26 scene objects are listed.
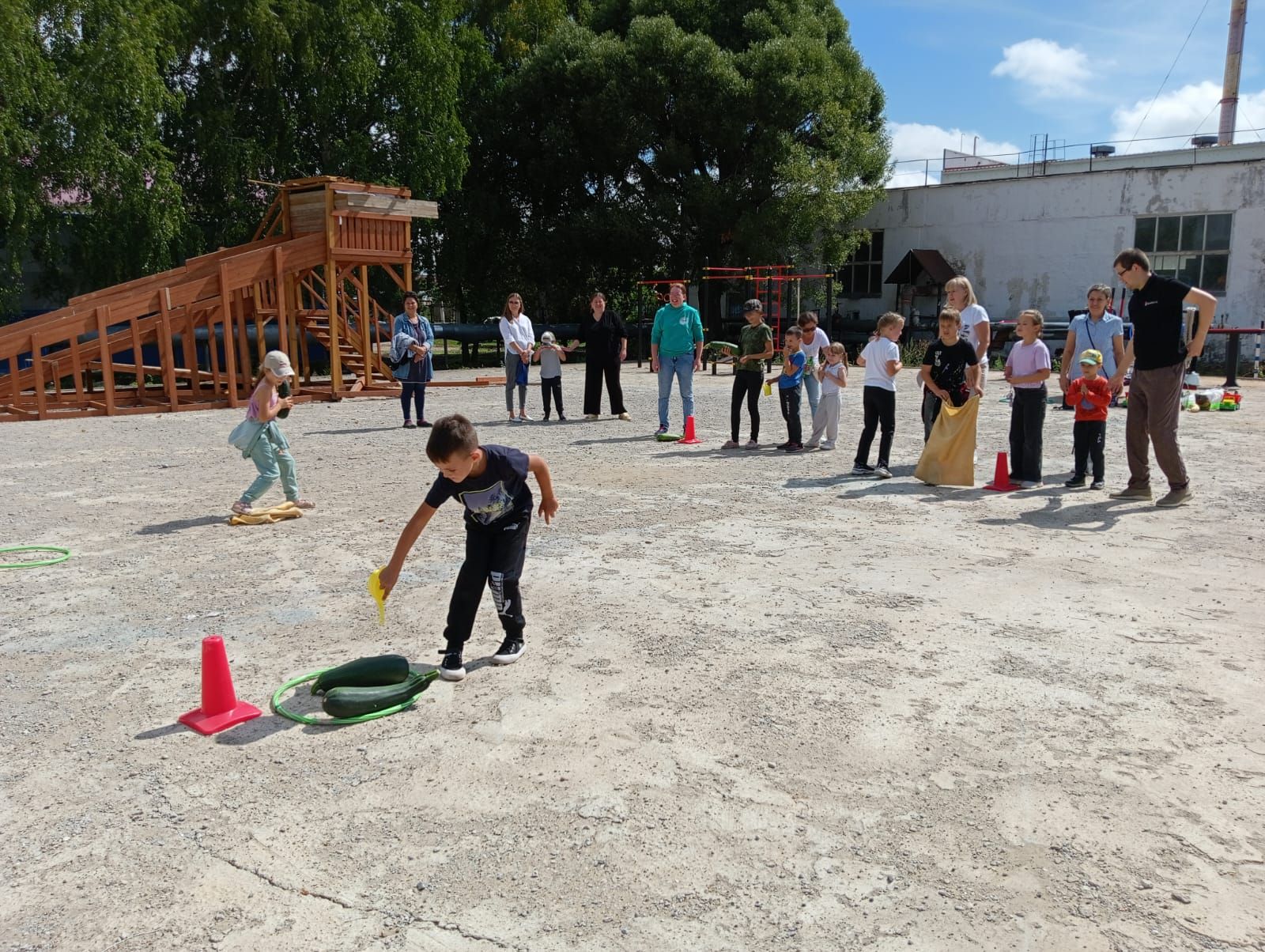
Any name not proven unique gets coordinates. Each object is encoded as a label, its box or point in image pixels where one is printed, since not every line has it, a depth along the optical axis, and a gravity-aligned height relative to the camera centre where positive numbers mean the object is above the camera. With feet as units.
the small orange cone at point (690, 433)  39.32 -3.45
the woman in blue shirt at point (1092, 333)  30.48 +0.29
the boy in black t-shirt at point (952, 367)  29.14 -0.70
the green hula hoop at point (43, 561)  21.38 -4.54
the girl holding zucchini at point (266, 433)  25.81 -2.19
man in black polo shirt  25.75 -0.38
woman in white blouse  45.83 +0.43
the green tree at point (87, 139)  61.67 +13.88
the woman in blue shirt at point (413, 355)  42.78 -0.27
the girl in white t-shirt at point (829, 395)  35.55 -1.86
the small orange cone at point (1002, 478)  29.25 -4.00
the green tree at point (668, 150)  94.73 +19.56
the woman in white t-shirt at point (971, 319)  29.86 +0.72
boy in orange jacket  28.45 -1.96
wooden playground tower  51.34 +2.10
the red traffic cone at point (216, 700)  13.21 -4.72
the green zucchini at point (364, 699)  13.25 -4.76
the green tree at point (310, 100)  77.51 +20.80
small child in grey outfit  45.78 -0.86
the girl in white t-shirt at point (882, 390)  31.27 -1.44
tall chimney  144.36 +38.03
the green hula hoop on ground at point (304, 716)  13.33 -4.95
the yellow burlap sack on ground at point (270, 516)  25.53 -4.31
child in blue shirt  36.42 -1.51
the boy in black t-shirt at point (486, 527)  14.10 -2.68
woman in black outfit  46.47 -0.24
